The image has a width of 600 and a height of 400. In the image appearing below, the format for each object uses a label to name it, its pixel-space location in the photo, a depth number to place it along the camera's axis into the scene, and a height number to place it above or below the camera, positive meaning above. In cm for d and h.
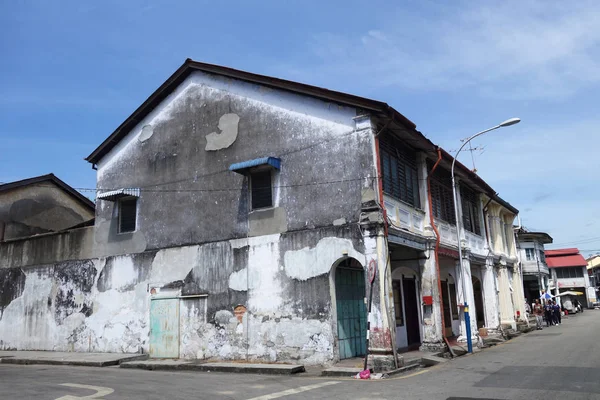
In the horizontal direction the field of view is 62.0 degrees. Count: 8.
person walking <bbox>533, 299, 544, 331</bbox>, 2959 -102
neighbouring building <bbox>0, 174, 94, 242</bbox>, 2217 +503
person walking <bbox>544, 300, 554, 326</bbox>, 3259 -108
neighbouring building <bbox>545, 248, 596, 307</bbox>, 6361 +327
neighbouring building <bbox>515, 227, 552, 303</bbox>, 4772 +430
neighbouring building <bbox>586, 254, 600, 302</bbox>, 7706 +372
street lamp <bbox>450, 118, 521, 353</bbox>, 1655 -16
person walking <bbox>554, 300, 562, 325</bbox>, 3359 -107
